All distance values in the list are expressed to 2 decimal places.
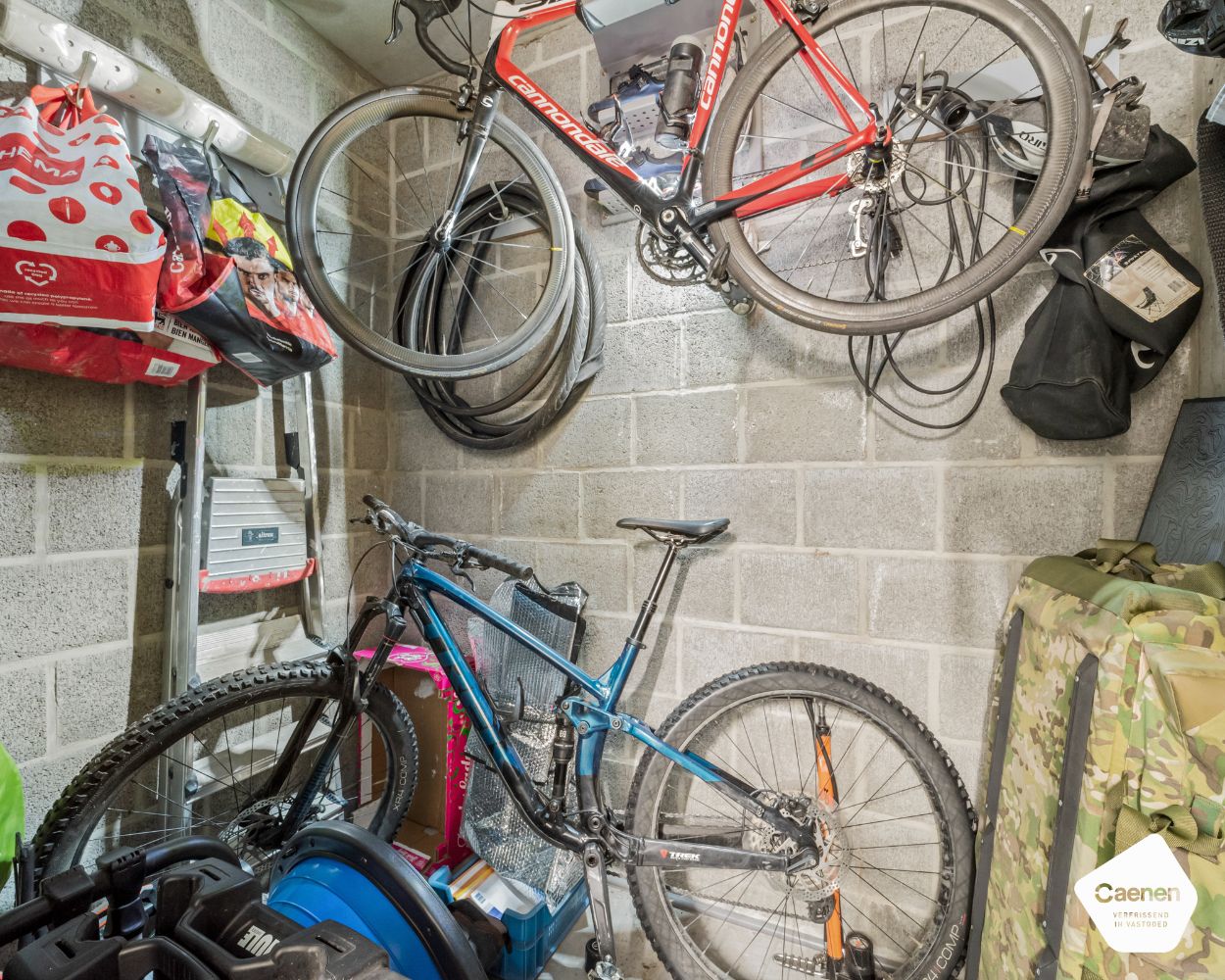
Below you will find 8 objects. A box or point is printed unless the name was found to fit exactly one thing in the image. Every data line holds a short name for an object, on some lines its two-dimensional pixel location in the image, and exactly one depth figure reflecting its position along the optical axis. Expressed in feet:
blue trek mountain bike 4.25
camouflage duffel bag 2.36
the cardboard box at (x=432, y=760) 5.45
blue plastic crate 4.55
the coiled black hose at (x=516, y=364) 5.69
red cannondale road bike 3.84
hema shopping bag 3.42
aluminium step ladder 4.66
